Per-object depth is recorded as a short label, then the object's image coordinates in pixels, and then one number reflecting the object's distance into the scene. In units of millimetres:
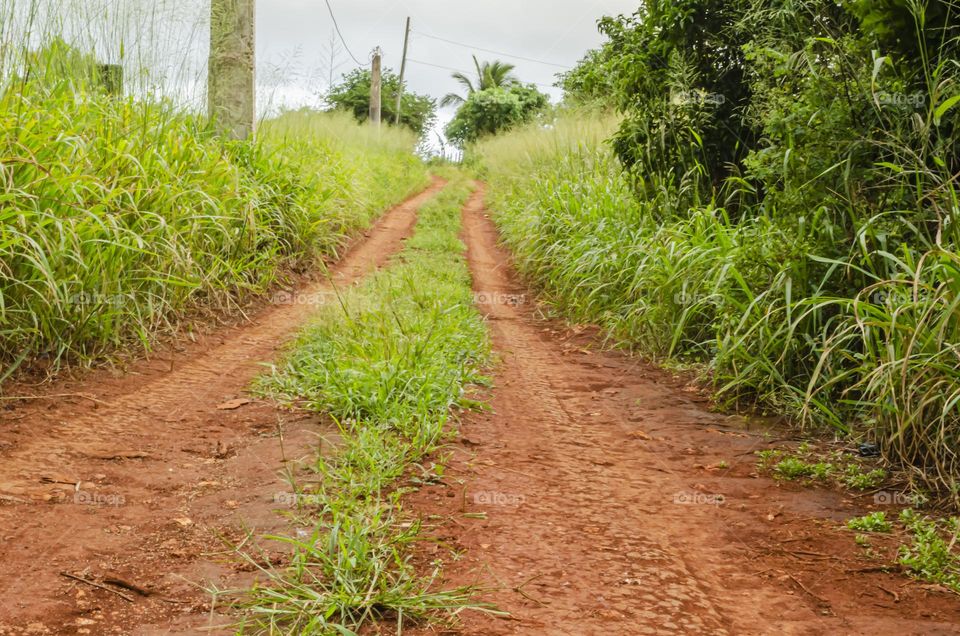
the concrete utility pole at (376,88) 21594
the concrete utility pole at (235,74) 7691
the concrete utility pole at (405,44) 29009
